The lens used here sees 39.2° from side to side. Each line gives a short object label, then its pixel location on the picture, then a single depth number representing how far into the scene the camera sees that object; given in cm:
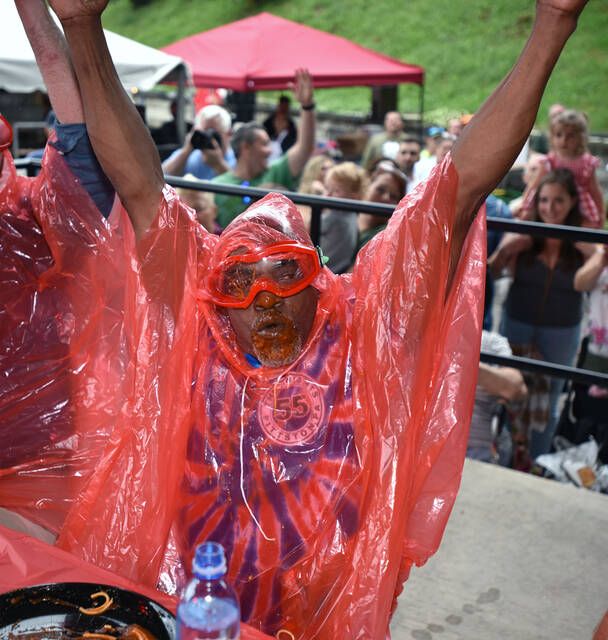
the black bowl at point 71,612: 141
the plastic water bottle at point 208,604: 123
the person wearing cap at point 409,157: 738
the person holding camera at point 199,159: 635
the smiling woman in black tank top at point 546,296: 402
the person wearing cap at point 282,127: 904
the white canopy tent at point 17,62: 694
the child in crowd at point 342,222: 462
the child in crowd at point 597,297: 402
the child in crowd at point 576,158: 479
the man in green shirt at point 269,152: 533
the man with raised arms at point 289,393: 172
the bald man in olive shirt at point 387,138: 956
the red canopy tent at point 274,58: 1006
